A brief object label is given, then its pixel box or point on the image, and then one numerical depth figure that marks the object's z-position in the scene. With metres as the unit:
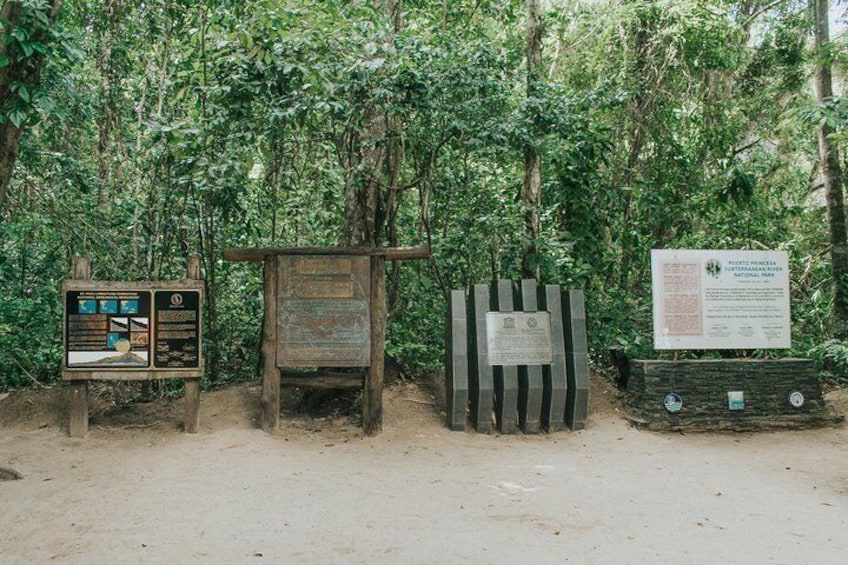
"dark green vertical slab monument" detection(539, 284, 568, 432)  7.91
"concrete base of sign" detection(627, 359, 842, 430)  8.06
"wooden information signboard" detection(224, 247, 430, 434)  7.50
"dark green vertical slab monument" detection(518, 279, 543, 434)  7.86
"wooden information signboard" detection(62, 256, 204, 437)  7.22
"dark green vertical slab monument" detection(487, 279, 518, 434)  7.83
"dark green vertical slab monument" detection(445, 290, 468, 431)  7.75
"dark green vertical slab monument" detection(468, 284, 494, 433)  7.80
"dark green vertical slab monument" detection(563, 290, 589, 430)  7.94
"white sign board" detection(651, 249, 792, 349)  8.17
